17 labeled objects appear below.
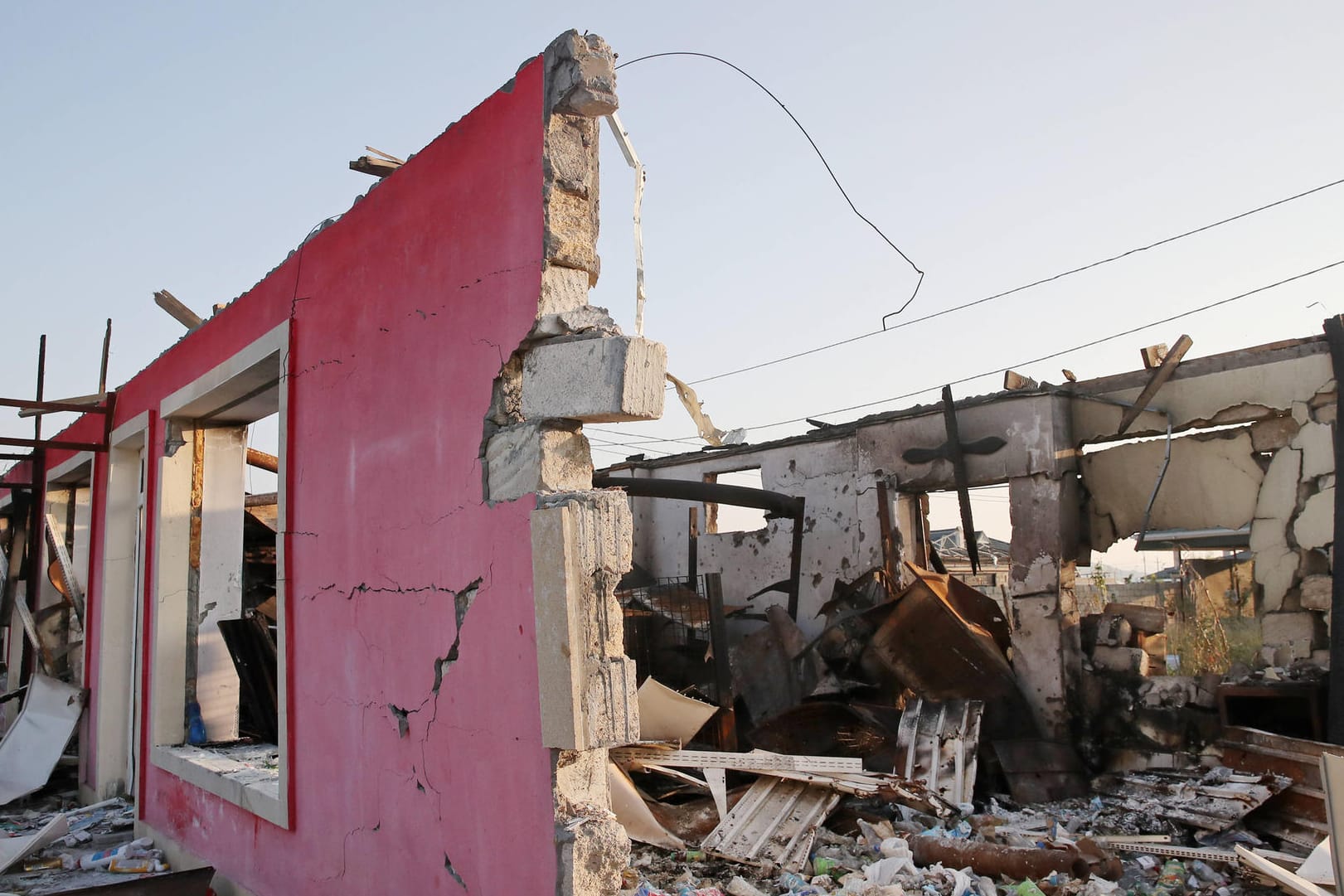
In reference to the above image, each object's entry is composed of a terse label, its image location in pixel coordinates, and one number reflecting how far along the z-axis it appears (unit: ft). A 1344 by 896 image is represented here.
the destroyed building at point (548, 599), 9.16
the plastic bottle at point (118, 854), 17.52
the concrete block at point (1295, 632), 21.79
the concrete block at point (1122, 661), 23.77
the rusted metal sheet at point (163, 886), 13.58
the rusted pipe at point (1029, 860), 15.25
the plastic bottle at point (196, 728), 18.28
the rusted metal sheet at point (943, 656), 23.24
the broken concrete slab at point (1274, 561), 22.22
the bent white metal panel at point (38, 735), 23.30
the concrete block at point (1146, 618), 25.49
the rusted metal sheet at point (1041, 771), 21.50
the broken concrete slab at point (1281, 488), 22.30
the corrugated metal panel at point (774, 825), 16.12
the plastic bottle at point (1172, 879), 14.88
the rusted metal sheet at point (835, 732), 22.35
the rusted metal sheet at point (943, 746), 20.48
